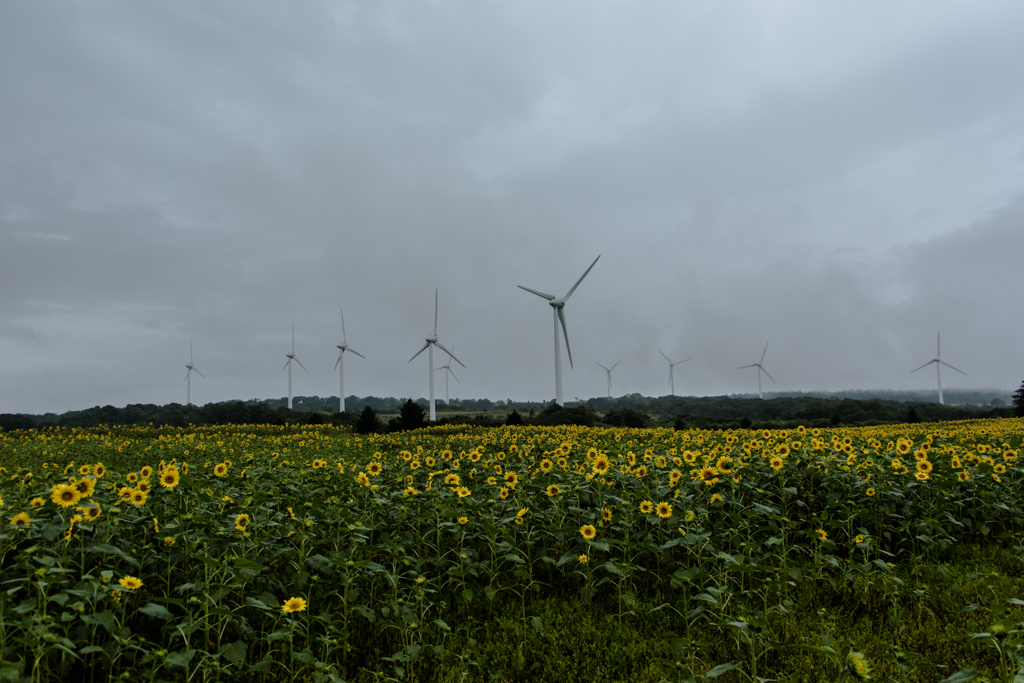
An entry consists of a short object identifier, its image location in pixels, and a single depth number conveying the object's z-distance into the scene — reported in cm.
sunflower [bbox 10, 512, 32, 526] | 465
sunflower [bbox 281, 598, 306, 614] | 452
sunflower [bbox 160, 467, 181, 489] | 577
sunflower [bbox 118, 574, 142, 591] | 423
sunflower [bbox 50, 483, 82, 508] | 464
